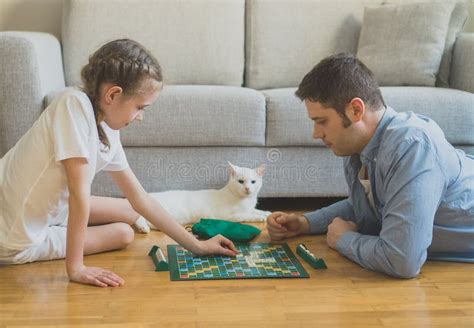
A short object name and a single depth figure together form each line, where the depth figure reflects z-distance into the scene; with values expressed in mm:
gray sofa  2760
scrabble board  2031
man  1929
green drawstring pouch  2426
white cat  2732
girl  1911
